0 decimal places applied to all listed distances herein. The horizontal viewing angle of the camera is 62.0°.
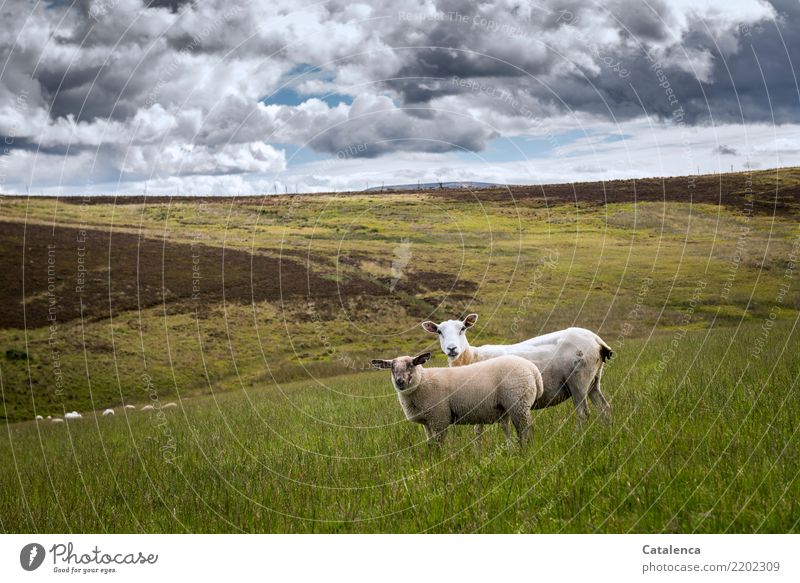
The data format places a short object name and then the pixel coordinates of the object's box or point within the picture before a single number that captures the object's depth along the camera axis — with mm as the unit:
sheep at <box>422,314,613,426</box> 11992
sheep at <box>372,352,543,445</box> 10203
